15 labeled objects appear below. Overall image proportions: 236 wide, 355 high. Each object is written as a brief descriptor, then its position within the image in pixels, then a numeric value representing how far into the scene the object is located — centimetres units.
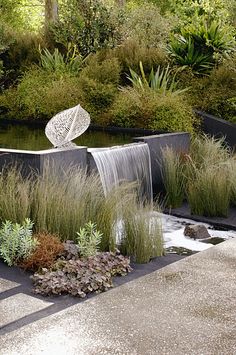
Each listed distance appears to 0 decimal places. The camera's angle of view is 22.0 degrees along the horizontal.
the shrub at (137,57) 1207
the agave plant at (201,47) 1187
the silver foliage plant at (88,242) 495
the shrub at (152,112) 974
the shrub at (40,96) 1100
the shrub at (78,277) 442
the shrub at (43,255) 488
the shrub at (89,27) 1373
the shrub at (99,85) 1092
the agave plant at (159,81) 1064
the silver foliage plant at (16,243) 492
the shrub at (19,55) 1360
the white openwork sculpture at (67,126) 728
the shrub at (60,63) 1245
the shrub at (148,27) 1438
